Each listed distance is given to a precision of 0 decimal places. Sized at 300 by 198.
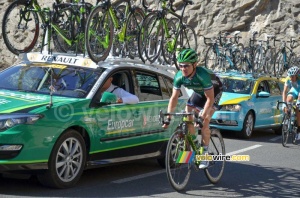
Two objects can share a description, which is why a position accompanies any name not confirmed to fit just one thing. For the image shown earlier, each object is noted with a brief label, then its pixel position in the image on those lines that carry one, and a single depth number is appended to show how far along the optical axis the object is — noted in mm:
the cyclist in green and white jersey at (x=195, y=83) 8336
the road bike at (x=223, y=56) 21000
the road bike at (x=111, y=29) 9781
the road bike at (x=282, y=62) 23967
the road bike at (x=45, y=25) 10320
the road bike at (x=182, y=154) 8148
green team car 7484
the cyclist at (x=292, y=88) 14539
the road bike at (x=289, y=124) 14453
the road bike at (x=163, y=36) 12047
